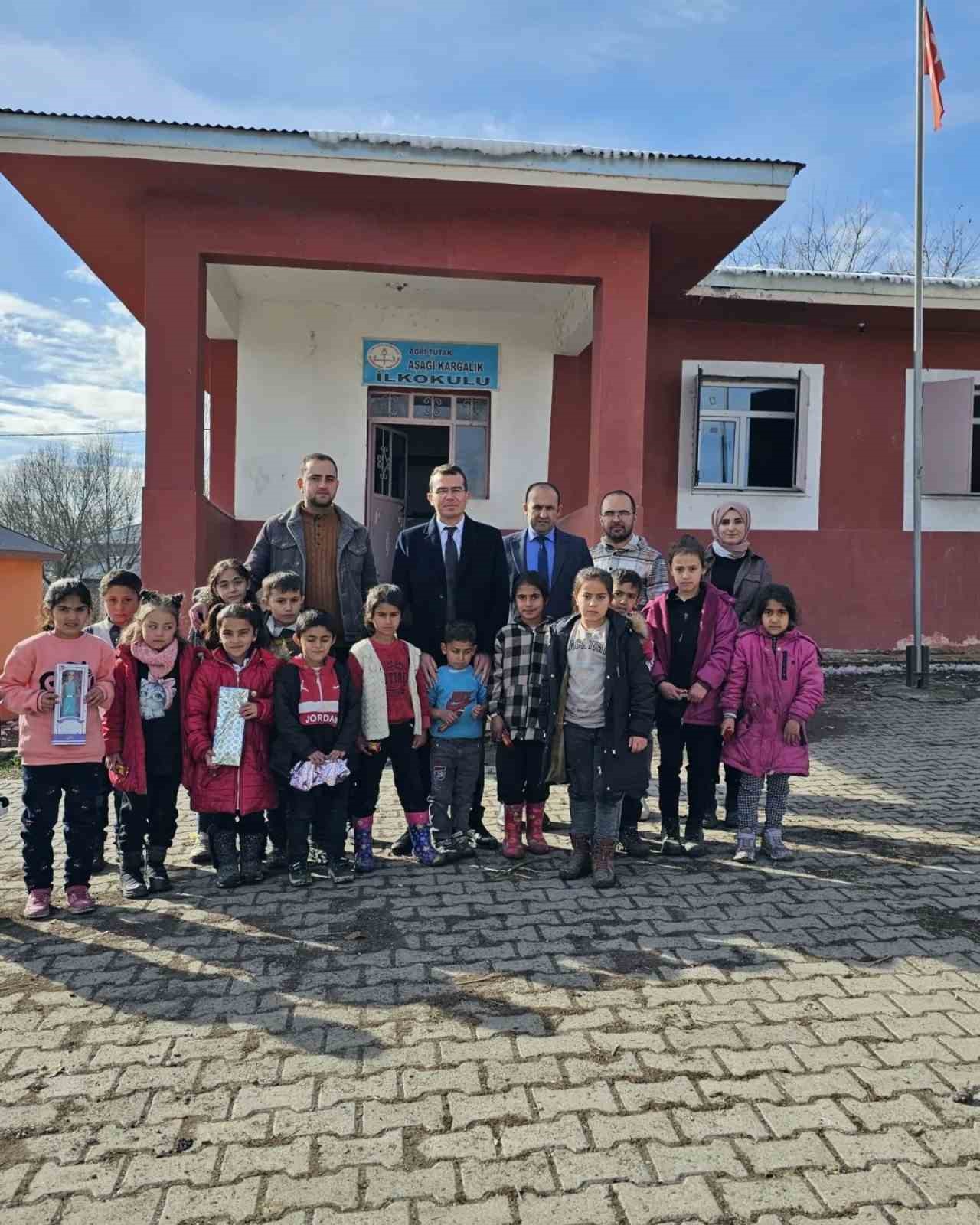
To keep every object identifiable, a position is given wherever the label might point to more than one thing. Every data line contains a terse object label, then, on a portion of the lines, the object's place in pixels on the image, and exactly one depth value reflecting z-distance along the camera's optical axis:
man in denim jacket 4.59
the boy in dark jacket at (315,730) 3.92
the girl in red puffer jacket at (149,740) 3.84
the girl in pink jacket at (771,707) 4.34
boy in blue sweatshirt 4.32
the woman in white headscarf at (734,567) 4.98
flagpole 9.39
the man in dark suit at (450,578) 4.59
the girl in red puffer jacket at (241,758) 3.89
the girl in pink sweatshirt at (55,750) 3.62
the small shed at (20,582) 9.44
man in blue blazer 4.67
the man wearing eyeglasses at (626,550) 4.82
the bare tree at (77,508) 36.47
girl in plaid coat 4.26
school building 6.73
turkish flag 9.99
